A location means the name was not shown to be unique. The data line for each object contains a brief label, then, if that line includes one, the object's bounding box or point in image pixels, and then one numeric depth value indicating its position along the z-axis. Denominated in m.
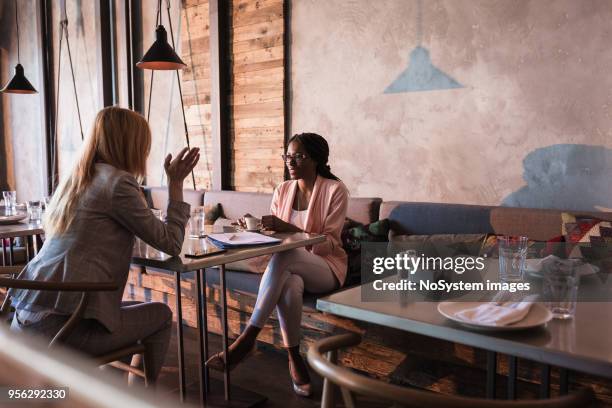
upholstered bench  2.97
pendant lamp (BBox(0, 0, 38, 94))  4.52
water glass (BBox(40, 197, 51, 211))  3.26
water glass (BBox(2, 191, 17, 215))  3.27
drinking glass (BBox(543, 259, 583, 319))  1.28
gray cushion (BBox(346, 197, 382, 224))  3.23
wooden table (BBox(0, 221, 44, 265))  2.62
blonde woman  1.76
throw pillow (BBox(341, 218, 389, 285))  3.02
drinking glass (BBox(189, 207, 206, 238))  2.37
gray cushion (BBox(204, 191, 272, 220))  3.69
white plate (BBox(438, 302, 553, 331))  1.14
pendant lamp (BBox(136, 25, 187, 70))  3.41
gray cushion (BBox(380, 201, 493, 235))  2.84
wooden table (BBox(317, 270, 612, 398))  1.03
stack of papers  2.05
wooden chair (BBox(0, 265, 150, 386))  1.61
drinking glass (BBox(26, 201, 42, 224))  3.04
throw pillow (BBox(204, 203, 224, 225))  3.95
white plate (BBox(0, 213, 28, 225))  2.88
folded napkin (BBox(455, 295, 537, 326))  1.16
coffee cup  2.52
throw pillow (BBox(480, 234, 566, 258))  2.35
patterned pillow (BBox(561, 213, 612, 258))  2.21
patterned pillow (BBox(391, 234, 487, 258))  2.68
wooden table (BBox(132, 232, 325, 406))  1.83
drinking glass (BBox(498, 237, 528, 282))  1.50
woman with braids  2.41
